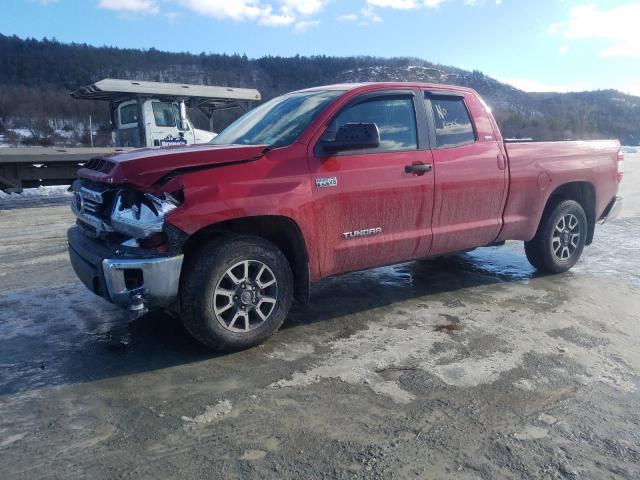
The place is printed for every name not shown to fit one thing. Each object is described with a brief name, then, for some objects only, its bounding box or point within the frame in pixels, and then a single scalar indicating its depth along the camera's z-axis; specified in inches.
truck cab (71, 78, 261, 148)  482.9
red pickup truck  128.7
